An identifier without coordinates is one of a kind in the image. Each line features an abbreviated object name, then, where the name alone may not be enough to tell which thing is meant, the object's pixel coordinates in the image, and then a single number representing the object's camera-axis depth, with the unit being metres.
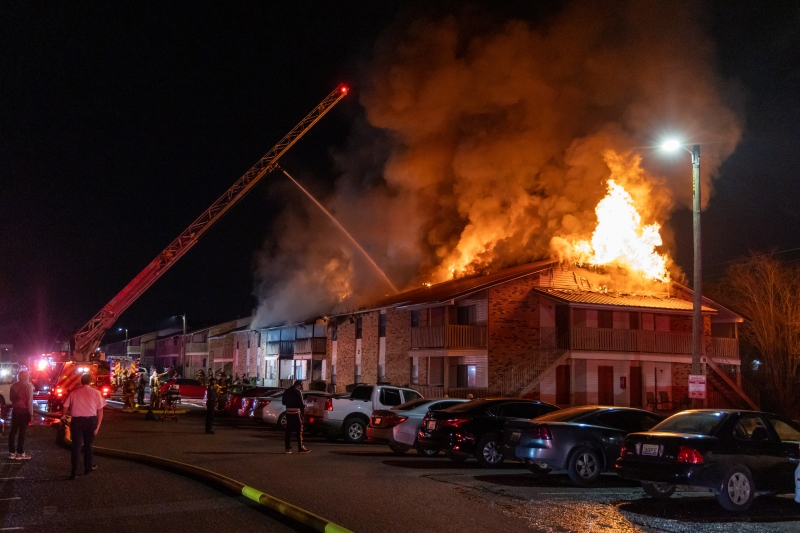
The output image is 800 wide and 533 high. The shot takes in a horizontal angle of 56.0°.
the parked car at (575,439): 11.63
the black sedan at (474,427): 13.54
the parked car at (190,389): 41.59
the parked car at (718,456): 9.35
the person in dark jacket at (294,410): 15.14
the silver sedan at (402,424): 15.38
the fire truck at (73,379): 25.06
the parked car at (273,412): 21.64
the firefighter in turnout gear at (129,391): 27.98
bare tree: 34.72
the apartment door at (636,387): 31.09
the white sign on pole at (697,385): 15.92
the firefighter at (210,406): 19.11
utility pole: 17.16
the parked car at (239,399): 25.62
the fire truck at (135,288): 26.58
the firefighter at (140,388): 28.73
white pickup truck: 18.56
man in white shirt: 11.09
